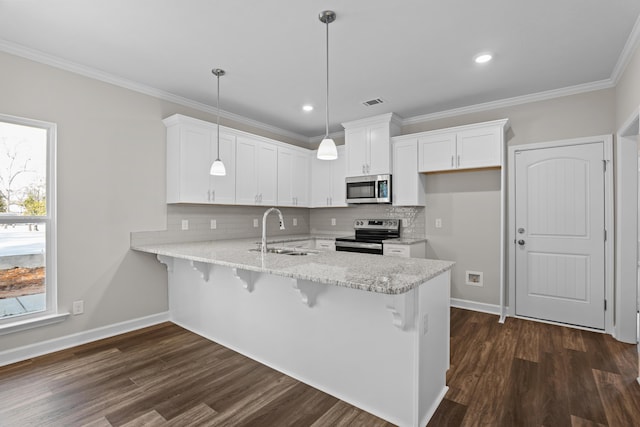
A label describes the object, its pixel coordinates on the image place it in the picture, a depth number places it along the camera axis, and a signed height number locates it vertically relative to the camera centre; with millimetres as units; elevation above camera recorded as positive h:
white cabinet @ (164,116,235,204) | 3500 +585
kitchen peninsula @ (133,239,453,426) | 1789 -734
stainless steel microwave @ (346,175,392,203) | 4352 +339
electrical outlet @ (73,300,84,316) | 2956 -861
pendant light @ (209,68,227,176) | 3113 +446
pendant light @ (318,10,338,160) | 2398 +467
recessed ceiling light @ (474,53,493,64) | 2762 +1346
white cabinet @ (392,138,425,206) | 4207 +490
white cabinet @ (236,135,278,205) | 4090 +551
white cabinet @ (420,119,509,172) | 3635 +788
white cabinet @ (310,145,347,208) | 4902 +485
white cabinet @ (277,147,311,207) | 4703 +558
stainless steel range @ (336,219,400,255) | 4184 -326
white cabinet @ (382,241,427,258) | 3982 -454
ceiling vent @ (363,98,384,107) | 3858 +1346
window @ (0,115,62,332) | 2639 -79
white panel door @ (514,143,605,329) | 3365 -230
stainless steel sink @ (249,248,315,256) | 2834 -341
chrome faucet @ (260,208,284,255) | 2723 -279
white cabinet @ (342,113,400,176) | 4340 +963
